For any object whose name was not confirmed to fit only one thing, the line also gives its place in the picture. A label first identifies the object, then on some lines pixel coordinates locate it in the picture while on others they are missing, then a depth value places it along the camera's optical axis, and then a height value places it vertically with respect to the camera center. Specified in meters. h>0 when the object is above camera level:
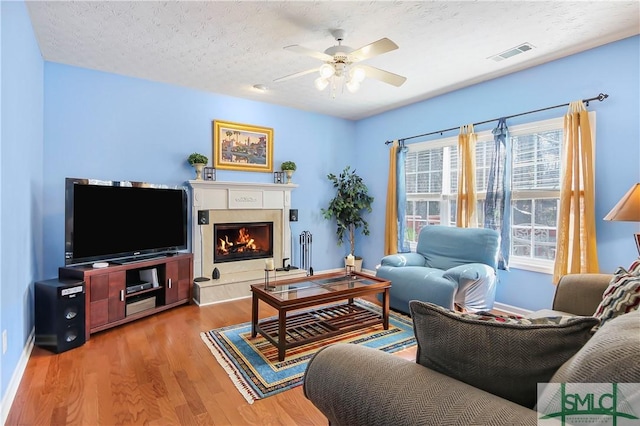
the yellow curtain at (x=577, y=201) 3.12 +0.08
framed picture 4.64 +0.86
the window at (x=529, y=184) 3.53 +0.29
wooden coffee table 2.71 -0.91
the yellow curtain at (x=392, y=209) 5.14 -0.02
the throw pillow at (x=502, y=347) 0.88 -0.38
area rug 2.30 -1.21
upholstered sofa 0.73 -0.50
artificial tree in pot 5.58 +0.05
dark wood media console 3.06 -0.87
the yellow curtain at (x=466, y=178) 4.11 +0.37
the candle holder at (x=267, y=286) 3.04 -0.73
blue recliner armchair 3.26 -0.67
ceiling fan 2.57 +1.20
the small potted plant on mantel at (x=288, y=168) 5.04 +0.58
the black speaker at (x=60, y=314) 2.74 -0.92
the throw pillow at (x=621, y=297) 1.30 -0.36
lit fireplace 4.73 -0.52
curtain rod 3.09 +1.04
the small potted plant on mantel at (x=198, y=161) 4.27 +0.57
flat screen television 3.09 -0.16
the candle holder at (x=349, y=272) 3.58 -0.71
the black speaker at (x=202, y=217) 4.38 -0.15
